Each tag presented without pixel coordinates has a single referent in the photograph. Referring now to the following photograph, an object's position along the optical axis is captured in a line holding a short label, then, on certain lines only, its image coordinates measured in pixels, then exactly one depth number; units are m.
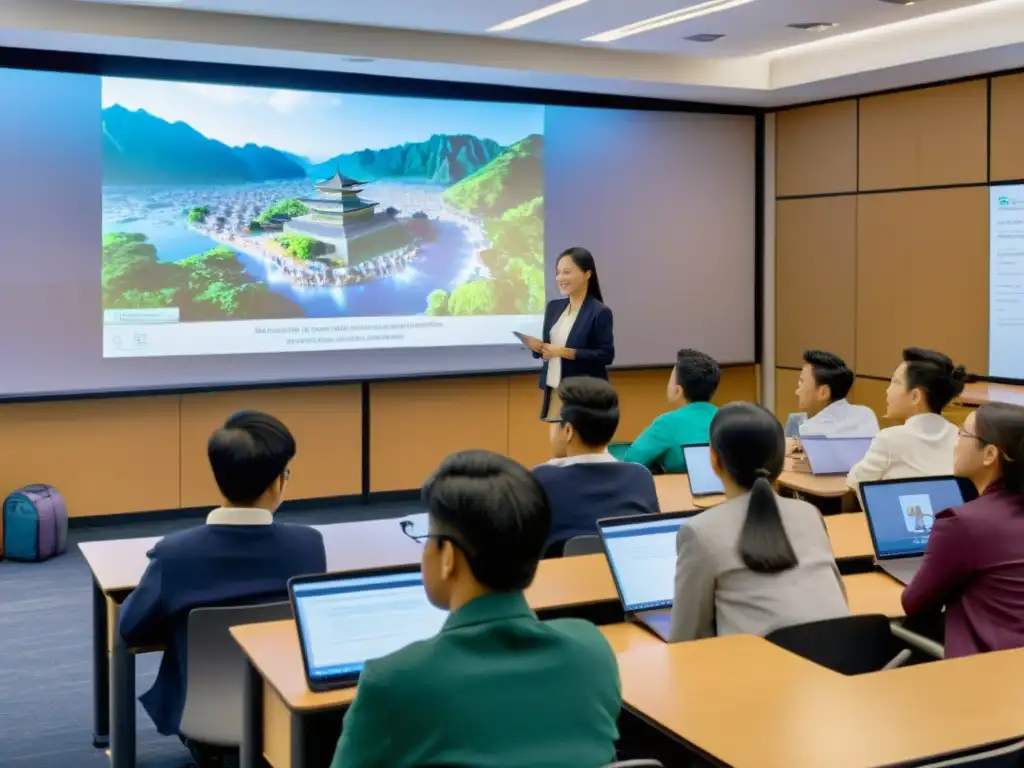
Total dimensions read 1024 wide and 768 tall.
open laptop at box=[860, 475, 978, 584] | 3.46
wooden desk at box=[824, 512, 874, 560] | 3.56
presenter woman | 6.16
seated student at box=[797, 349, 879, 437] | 5.19
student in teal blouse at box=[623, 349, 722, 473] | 4.81
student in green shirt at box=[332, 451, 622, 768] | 1.55
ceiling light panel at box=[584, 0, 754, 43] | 6.26
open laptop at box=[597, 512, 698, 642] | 2.93
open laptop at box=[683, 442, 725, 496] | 4.41
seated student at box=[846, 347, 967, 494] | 4.27
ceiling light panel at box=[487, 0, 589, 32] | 6.20
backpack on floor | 6.27
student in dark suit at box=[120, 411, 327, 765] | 2.80
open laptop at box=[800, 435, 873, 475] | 4.93
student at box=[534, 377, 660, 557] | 3.64
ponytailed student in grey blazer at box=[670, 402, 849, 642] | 2.58
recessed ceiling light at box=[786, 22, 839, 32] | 6.82
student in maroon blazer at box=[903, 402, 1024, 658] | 2.72
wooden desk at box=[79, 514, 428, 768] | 3.28
